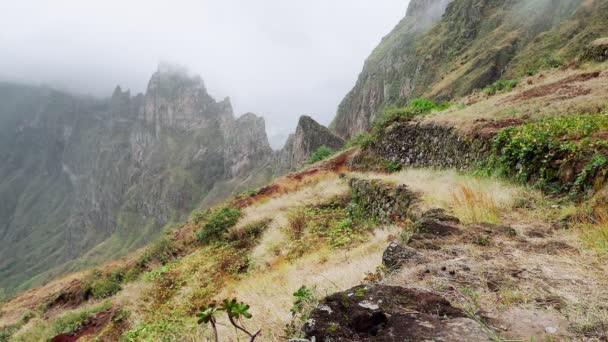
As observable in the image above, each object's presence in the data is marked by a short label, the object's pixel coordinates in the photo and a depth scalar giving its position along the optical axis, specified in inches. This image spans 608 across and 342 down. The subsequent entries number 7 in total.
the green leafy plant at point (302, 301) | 141.9
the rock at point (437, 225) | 191.2
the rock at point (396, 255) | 161.8
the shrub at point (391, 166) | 672.4
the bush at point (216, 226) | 517.6
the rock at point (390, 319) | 93.7
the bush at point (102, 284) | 550.0
